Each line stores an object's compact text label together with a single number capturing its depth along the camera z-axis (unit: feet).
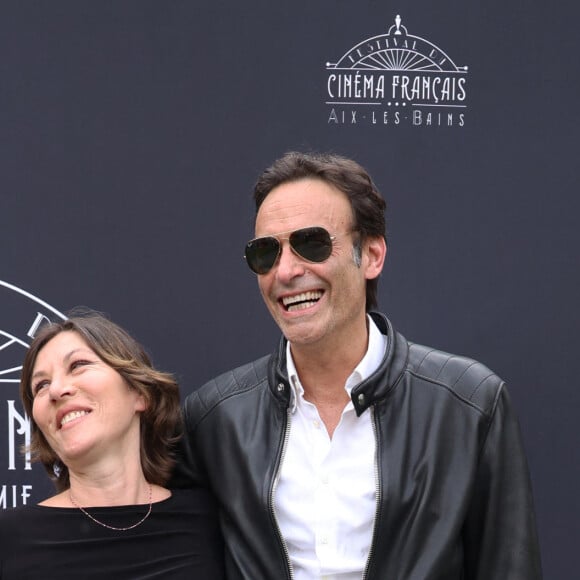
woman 11.18
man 11.17
